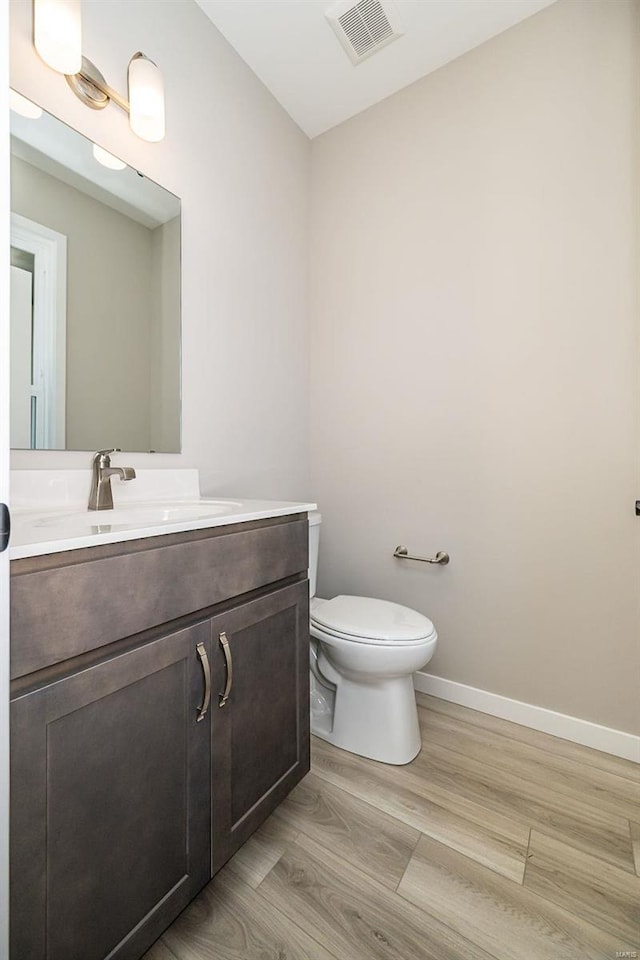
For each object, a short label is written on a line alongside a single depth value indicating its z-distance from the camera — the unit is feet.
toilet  4.51
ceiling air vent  5.06
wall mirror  3.61
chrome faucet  3.79
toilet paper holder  5.91
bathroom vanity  1.99
